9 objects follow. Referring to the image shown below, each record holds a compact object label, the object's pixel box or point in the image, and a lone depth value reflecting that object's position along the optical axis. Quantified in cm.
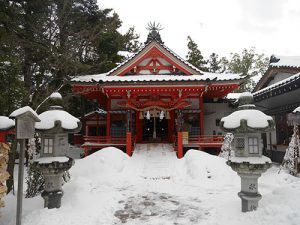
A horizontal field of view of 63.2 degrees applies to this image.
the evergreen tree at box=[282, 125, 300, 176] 1064
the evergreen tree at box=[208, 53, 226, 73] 4617
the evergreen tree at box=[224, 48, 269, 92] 3669
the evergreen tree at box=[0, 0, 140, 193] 731
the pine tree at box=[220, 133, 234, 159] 1369
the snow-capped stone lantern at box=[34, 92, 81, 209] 666
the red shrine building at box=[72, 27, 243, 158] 1416
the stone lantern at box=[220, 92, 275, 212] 622
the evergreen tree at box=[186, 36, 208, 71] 3123
